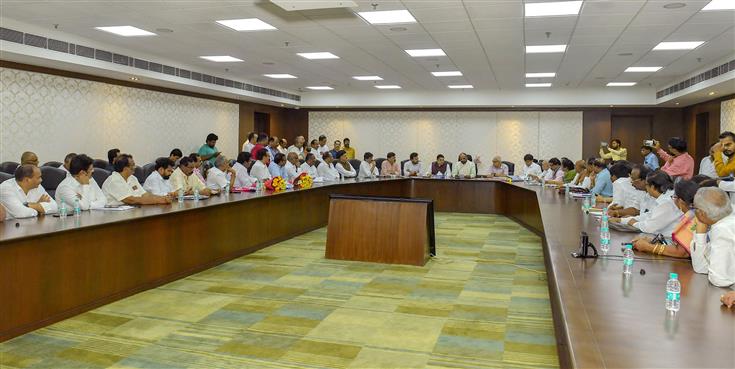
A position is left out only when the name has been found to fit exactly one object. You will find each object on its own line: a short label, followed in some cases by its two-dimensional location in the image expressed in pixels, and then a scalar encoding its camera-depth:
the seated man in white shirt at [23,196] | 4.50
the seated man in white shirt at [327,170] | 11.27
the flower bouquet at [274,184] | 7.89
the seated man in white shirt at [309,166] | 10.70
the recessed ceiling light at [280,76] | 13.03
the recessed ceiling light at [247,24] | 7.66
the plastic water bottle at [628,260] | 3.16
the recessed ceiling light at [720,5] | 6.40
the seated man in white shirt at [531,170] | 11.84
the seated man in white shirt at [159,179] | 7.02
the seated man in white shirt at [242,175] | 8.73
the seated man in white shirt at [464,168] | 12.92
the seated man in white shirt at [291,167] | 9.97
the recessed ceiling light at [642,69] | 11.39
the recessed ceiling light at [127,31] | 8.25
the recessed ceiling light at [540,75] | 12.48
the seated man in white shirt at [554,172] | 10.90
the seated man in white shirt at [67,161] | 7.41
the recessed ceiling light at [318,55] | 10.22
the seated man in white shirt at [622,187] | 6.19
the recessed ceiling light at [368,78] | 13.31
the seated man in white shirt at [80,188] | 5.15
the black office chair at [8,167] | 8.13
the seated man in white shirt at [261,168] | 9.10
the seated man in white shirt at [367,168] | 12.56
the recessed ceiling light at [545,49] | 9.16
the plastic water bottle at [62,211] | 4.70
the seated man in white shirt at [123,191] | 5.75
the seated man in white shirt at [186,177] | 7.34
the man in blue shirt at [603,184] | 7.71
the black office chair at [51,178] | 6.97
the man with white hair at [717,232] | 2.84
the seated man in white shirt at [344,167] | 11.76
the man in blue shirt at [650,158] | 11.02
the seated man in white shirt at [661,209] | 4.23
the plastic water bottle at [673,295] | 2.42
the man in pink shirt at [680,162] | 8.56
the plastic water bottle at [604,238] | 3.79
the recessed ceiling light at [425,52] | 9.72
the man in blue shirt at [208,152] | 11.84
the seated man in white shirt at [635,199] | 5.46
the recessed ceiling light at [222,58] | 10.58
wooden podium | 6.42
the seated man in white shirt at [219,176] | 7.96
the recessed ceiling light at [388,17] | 7.12
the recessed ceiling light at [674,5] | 6.46
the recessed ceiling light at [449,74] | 12.32
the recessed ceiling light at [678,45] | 8.78
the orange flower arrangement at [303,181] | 8.79
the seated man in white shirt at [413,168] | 13.28
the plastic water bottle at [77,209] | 4.88
